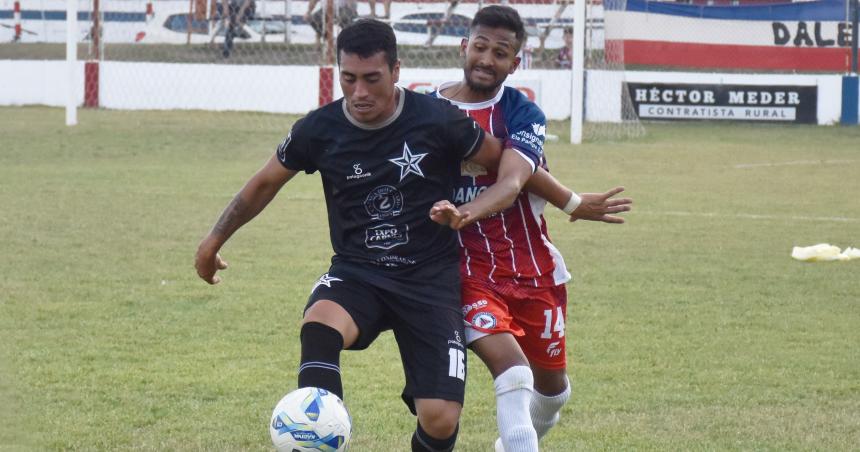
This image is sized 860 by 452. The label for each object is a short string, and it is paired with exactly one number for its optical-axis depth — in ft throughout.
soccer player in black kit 29.91
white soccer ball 27.17
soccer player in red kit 31.73
